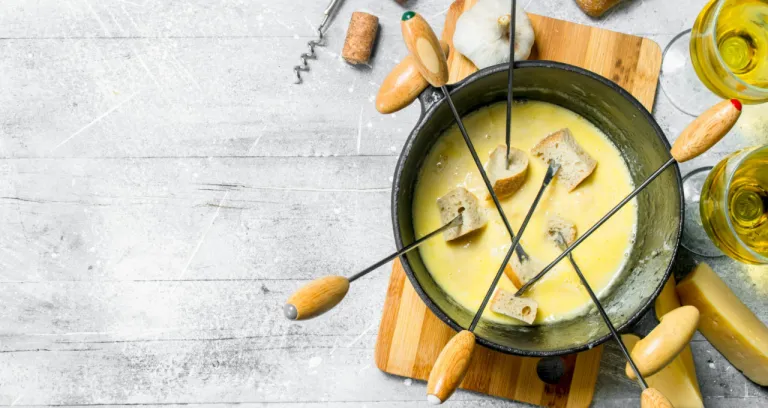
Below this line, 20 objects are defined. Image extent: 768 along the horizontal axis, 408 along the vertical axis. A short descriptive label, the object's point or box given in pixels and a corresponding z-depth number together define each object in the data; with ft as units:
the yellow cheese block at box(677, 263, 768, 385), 3.89
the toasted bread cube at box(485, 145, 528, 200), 3.68
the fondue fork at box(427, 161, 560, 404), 2.64
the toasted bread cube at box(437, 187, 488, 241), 3.71
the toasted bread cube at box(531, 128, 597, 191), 3.76
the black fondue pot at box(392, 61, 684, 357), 3.32
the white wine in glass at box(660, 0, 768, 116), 3.57
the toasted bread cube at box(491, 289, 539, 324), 3.68
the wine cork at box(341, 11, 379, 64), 4.21
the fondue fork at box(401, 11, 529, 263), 2.76
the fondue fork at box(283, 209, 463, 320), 2.65
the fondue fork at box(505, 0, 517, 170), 3.07
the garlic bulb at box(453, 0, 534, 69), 3.90
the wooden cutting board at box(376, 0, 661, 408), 3.99
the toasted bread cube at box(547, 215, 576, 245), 3.73
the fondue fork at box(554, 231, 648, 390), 2.63
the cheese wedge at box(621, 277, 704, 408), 3.98
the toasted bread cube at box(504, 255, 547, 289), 3.67
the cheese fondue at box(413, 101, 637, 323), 3.80
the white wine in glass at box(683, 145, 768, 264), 3.55
